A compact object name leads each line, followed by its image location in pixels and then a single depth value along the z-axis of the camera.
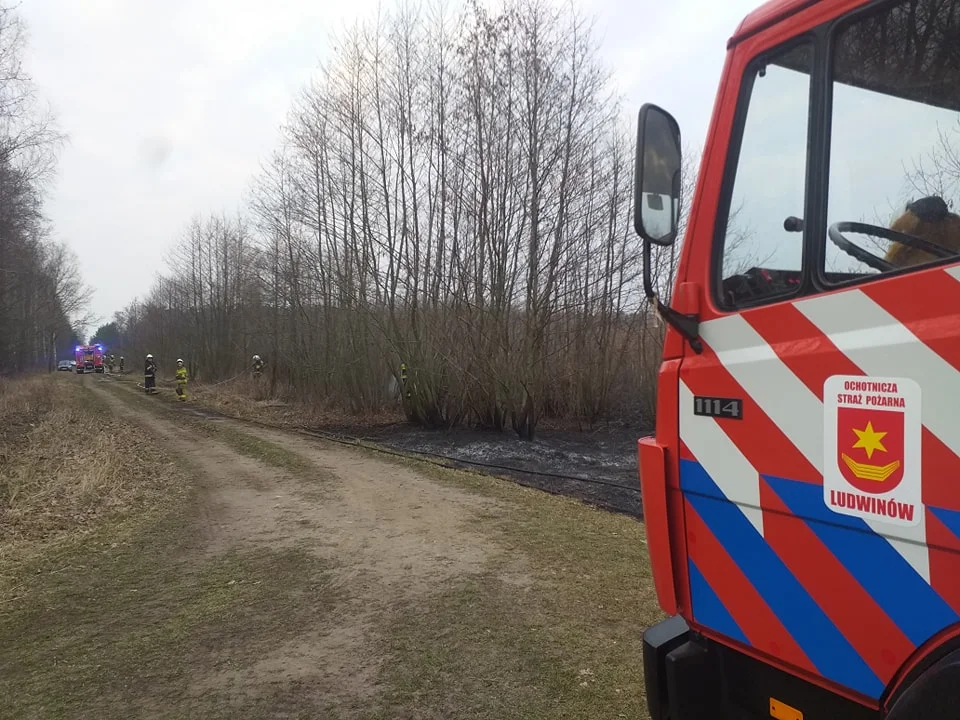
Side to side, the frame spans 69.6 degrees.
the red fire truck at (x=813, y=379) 1.59
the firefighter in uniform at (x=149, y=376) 31.78
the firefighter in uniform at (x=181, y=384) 27.20
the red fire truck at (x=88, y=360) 71.88
